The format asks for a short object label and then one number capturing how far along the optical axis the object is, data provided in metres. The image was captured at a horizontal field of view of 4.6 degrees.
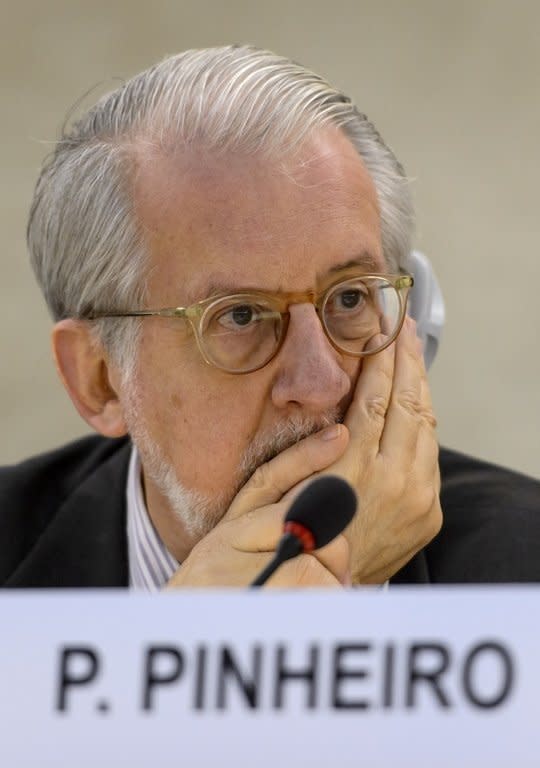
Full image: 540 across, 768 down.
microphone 3.35
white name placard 3.26
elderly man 3.58
